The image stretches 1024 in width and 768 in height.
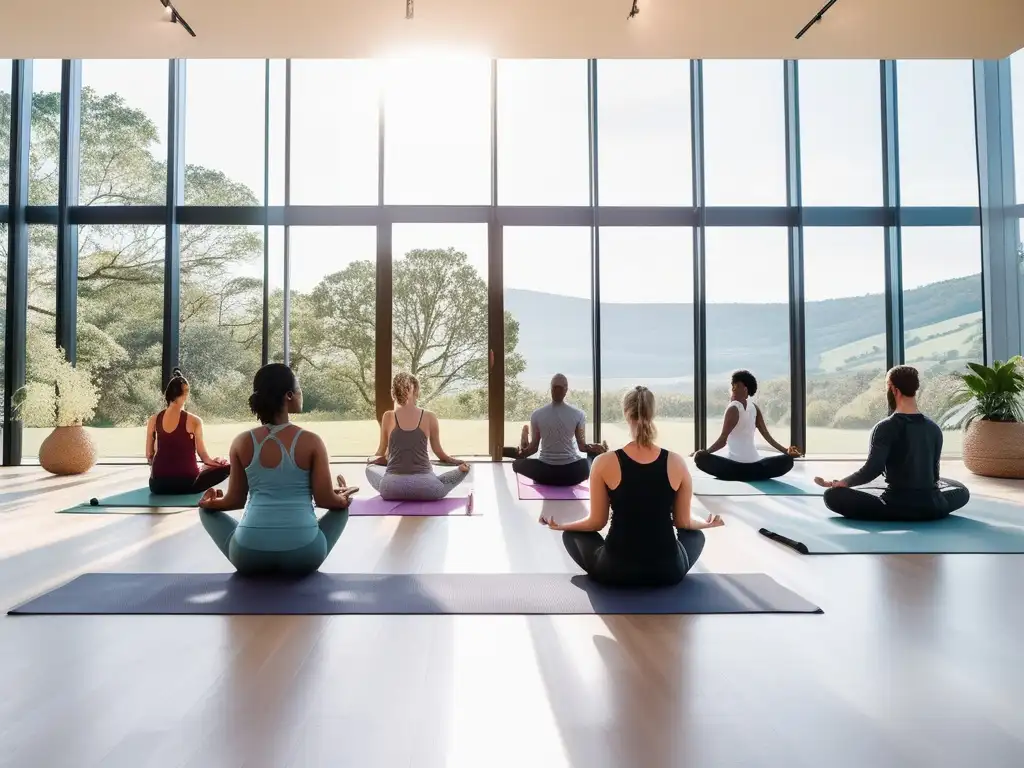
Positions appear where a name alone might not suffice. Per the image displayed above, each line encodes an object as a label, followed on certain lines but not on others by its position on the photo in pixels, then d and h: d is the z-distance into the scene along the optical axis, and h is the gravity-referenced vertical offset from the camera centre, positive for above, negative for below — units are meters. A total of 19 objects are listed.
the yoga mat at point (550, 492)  5.35 -0.73
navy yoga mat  2.64 -0.79
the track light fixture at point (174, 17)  4.57 +2.60
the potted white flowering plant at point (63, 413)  6.57 -0.10
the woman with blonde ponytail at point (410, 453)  4.91 -0.37
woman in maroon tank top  4.97 -0.36
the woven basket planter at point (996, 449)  6.23 -0.43
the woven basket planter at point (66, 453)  6.58 -0.48
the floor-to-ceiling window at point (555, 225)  7.71 +2.01
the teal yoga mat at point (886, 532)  3.62 -0.75
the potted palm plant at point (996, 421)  6.25 -0.18
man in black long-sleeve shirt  4.06 -0.42
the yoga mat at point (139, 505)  4.68 -0.72
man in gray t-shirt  5.61 -0.36
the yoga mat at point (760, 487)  5.38 -0.69
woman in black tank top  2.67 -0.45
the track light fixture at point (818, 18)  4.55 +2.63
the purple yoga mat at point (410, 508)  4.61 -0.74
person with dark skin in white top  5.84 -0.39
